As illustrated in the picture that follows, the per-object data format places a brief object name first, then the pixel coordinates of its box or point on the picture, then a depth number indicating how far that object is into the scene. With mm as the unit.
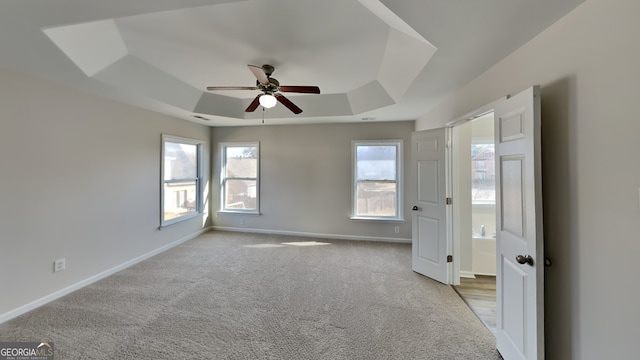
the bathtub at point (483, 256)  3254
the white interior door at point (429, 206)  3055
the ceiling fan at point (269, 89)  2490
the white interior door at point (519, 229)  1438
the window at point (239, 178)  5305
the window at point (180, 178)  4234
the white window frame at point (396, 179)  4652
